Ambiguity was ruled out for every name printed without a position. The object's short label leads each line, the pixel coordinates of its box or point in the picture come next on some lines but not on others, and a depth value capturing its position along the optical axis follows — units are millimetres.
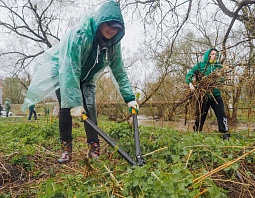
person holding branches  2985
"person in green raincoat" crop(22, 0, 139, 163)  1831
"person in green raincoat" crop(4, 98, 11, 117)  16229
